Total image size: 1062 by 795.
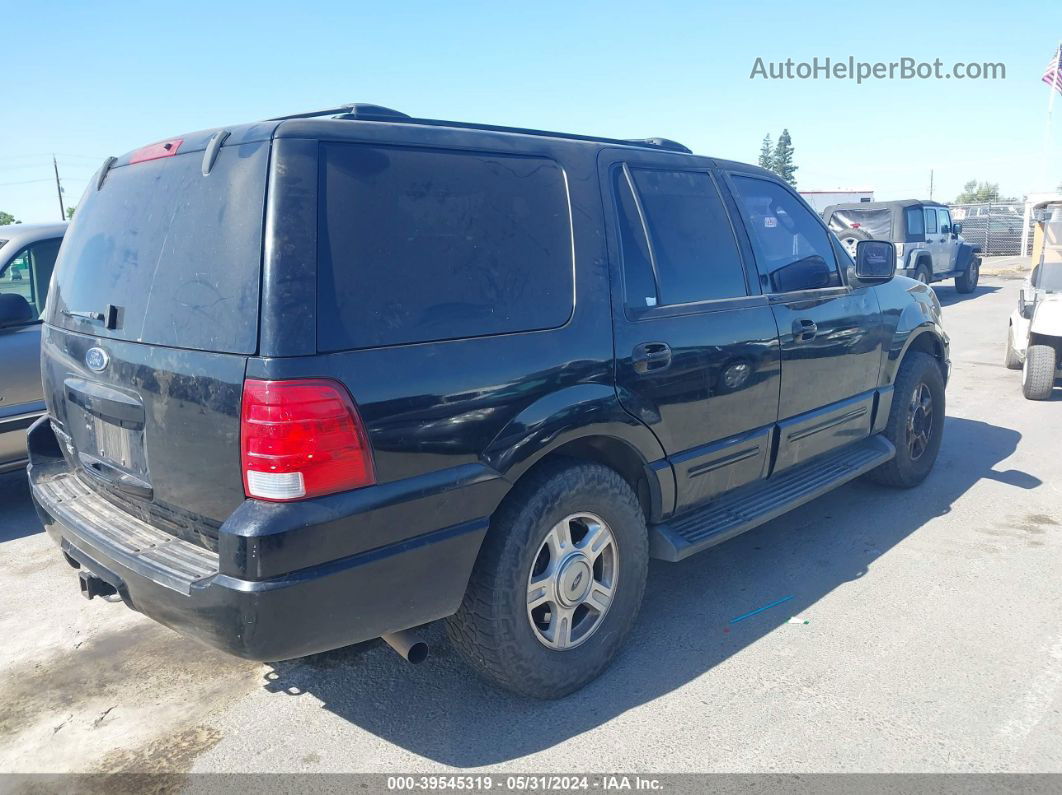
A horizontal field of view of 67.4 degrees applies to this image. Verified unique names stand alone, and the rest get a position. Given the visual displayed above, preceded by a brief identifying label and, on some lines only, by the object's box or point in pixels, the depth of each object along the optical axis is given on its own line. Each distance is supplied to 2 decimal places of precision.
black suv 2.30
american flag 21.12
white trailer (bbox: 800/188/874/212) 34.84
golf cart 7.60
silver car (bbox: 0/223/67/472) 4.86
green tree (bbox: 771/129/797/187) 72.31
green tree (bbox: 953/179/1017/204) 85.24
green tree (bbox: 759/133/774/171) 72.60
